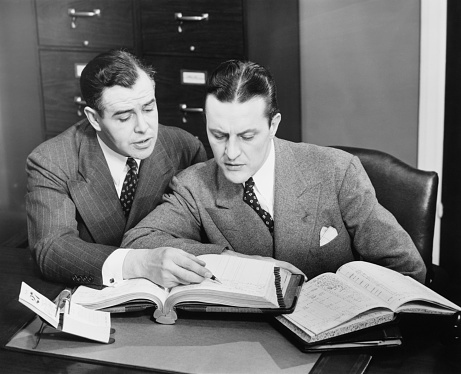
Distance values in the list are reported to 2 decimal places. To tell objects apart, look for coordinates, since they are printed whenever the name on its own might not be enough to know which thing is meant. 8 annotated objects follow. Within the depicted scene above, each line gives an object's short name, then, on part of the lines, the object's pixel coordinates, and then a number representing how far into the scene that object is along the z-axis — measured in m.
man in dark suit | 2.18
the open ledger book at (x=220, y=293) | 1.82
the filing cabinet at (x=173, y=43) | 3.51
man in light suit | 2.15
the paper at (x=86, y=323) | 1.79
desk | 1.68
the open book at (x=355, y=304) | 1.74
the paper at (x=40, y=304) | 1.73
